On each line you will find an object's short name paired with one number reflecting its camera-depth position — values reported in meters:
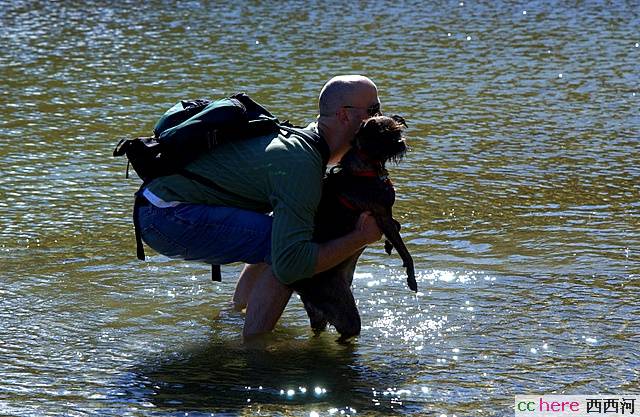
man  9.60
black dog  9.79
